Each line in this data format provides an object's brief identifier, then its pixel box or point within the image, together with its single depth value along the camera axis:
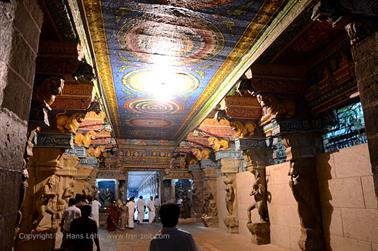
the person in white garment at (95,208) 10.44
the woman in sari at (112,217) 11.82
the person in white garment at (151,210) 14.84
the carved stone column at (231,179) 9.87
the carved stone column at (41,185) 5.84
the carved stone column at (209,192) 12.72
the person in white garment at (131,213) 12.43
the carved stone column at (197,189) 14.94
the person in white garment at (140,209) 14.45
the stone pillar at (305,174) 5.34
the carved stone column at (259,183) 7.29
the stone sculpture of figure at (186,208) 16.42
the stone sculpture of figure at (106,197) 18.17
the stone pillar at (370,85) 2.58
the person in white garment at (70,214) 5.09
